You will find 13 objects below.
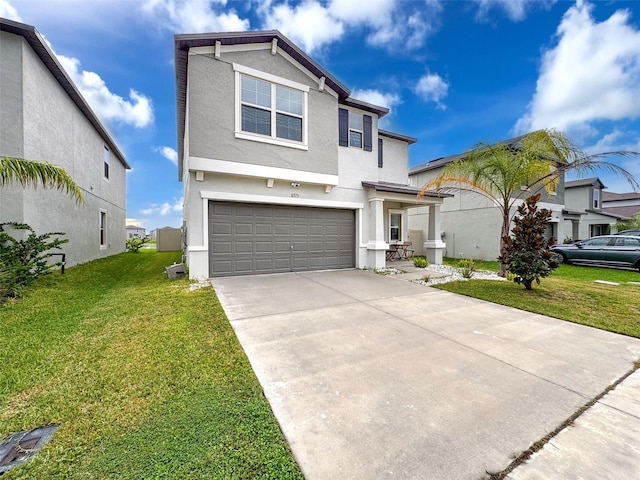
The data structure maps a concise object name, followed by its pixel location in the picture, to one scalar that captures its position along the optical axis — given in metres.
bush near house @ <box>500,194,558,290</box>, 7.13
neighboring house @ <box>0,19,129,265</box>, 7.82
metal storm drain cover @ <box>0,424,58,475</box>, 1.97
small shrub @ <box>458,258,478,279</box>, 9.42
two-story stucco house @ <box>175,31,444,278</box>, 8.42
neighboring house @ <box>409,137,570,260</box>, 15.57
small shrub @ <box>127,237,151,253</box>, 22.17
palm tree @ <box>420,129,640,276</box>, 8.47
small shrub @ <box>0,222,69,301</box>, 6.43
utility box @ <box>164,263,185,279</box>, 9.23
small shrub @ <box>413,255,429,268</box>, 11.73
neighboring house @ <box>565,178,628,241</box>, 22.22
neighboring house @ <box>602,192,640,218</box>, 28.64
